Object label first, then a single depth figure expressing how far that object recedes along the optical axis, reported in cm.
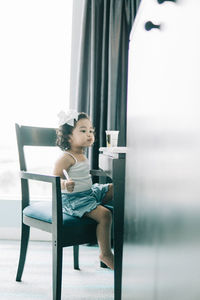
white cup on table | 207
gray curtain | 265
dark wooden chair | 147
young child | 161
